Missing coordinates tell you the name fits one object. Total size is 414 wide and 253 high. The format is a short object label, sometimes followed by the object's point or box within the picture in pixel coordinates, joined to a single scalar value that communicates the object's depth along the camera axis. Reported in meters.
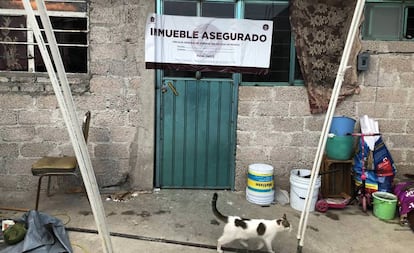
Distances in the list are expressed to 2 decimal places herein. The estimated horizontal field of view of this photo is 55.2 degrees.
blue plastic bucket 4.32
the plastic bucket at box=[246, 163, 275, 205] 4.27
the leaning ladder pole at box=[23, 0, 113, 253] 2.26
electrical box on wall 4.36
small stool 4.39
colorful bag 4.18
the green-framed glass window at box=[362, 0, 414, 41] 4.41
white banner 4.28
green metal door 4.46
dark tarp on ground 3.09
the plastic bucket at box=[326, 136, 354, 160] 4.29
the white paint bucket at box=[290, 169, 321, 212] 4.16
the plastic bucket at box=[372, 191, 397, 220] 3.98
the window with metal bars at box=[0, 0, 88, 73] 4.19
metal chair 3.78
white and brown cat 3.15
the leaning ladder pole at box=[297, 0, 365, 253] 2.55
